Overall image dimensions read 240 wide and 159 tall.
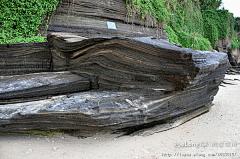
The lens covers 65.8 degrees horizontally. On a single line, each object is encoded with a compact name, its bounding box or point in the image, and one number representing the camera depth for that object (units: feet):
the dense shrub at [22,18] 14.29
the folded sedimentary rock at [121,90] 6.11
